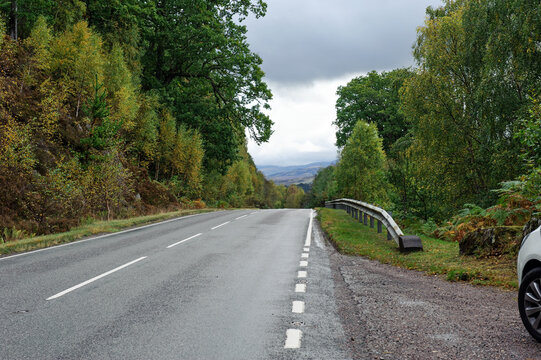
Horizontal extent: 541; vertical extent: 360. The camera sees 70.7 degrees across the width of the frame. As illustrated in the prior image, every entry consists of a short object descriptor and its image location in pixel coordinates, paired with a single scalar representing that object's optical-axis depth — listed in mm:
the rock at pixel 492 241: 8086
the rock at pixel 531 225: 6907
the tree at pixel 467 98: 14738
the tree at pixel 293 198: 152200
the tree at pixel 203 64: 29250
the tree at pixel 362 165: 38344
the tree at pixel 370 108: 48406
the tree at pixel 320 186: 76125
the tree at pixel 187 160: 32781
